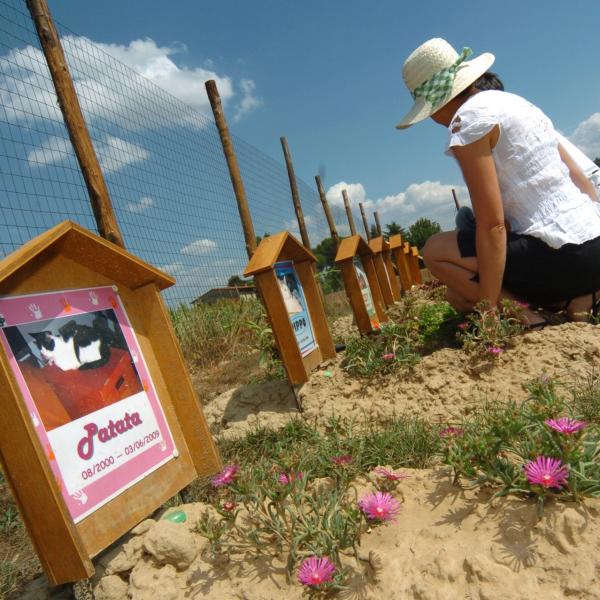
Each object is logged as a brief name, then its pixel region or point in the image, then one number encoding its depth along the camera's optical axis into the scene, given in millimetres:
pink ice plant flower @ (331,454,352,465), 1747
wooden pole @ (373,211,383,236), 23944
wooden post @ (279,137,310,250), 9938
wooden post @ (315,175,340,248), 11922
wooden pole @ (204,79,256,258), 6383
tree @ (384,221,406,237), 37509
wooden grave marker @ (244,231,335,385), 3021
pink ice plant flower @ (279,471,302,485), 1607
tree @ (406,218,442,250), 33009
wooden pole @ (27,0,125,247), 3324
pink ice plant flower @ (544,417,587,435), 1265
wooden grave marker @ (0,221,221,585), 1367
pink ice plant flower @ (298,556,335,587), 1241
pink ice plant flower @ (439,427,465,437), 1665
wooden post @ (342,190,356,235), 16356
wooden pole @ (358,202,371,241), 20738
